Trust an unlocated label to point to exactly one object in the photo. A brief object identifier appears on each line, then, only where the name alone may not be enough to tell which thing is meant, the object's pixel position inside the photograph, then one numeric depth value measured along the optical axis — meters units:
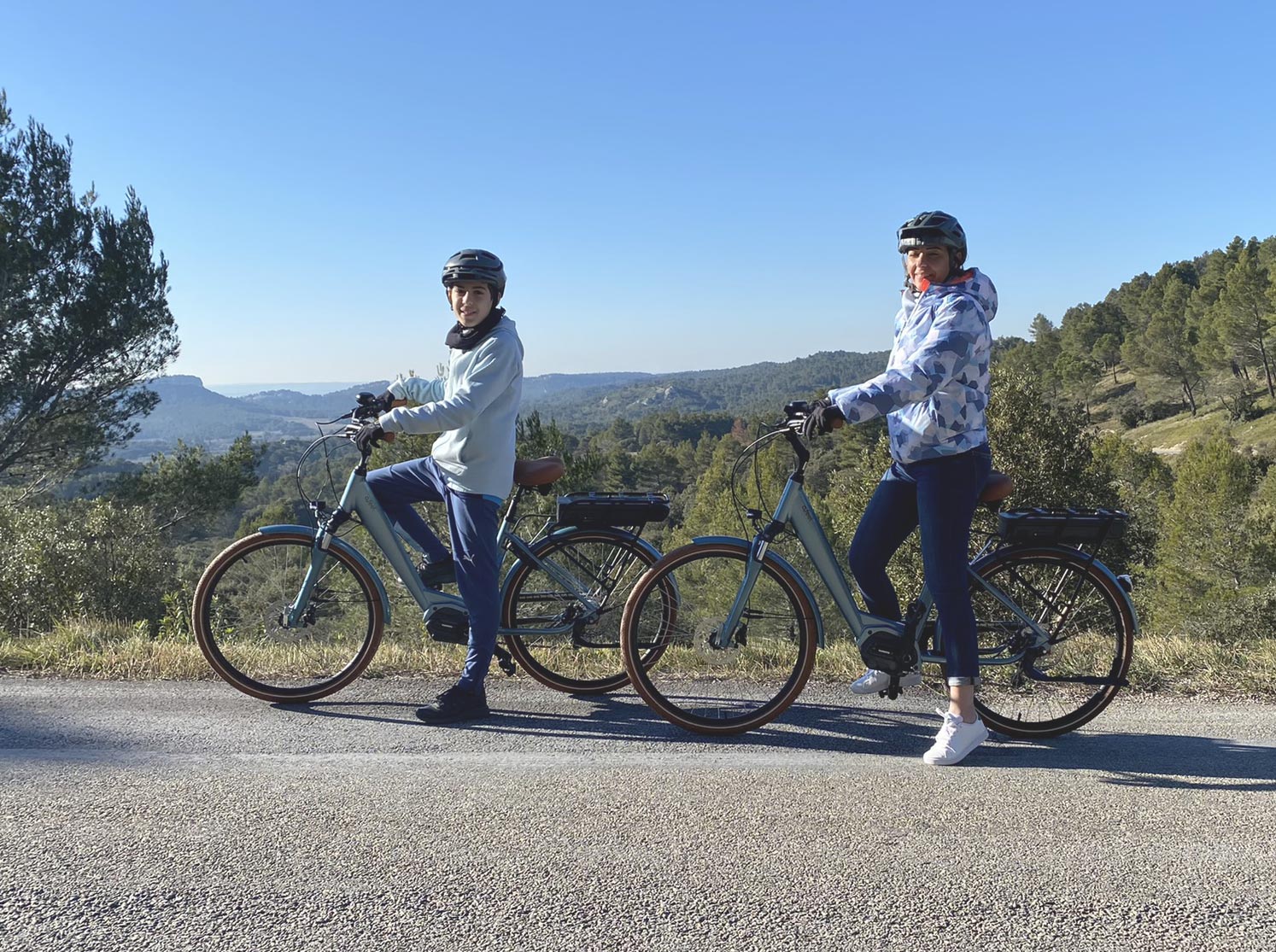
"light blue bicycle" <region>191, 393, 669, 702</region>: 4.31
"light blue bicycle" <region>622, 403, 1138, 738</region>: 3.79
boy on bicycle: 3.94
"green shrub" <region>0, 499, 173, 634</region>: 18.08
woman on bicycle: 3.36
